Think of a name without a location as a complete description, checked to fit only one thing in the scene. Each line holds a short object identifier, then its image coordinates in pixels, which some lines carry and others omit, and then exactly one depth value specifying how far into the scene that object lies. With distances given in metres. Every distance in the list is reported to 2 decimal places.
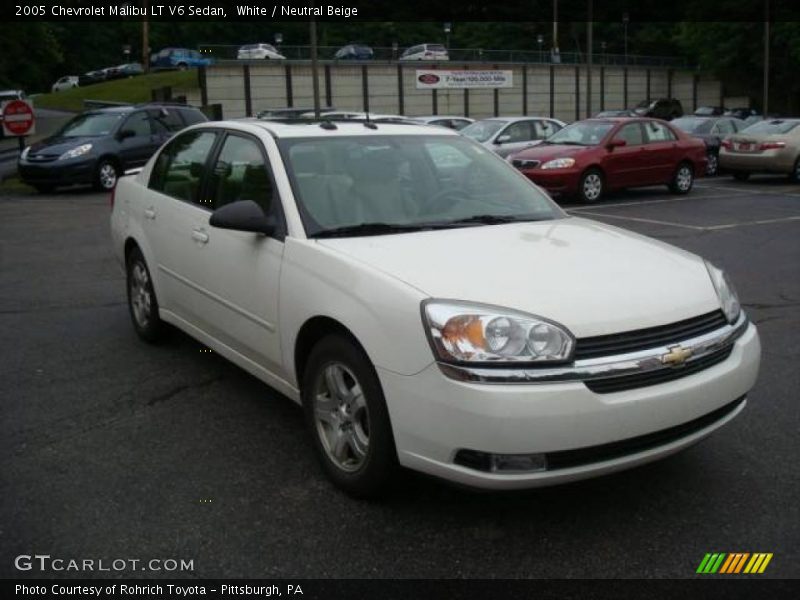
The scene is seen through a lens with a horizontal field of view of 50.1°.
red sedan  15.05
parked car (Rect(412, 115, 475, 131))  21.47
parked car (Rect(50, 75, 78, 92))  68.41
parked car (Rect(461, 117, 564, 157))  18.48
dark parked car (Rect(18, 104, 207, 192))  16.78
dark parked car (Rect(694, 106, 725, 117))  34.75
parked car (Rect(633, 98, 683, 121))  42.09
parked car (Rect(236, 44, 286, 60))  40.81
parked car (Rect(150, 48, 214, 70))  60.00
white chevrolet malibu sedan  3.03
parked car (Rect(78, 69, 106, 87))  64.81
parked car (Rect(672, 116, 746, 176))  21.08
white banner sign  44.75
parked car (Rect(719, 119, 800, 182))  19.05
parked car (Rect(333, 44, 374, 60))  43.47
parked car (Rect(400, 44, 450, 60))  46.91
